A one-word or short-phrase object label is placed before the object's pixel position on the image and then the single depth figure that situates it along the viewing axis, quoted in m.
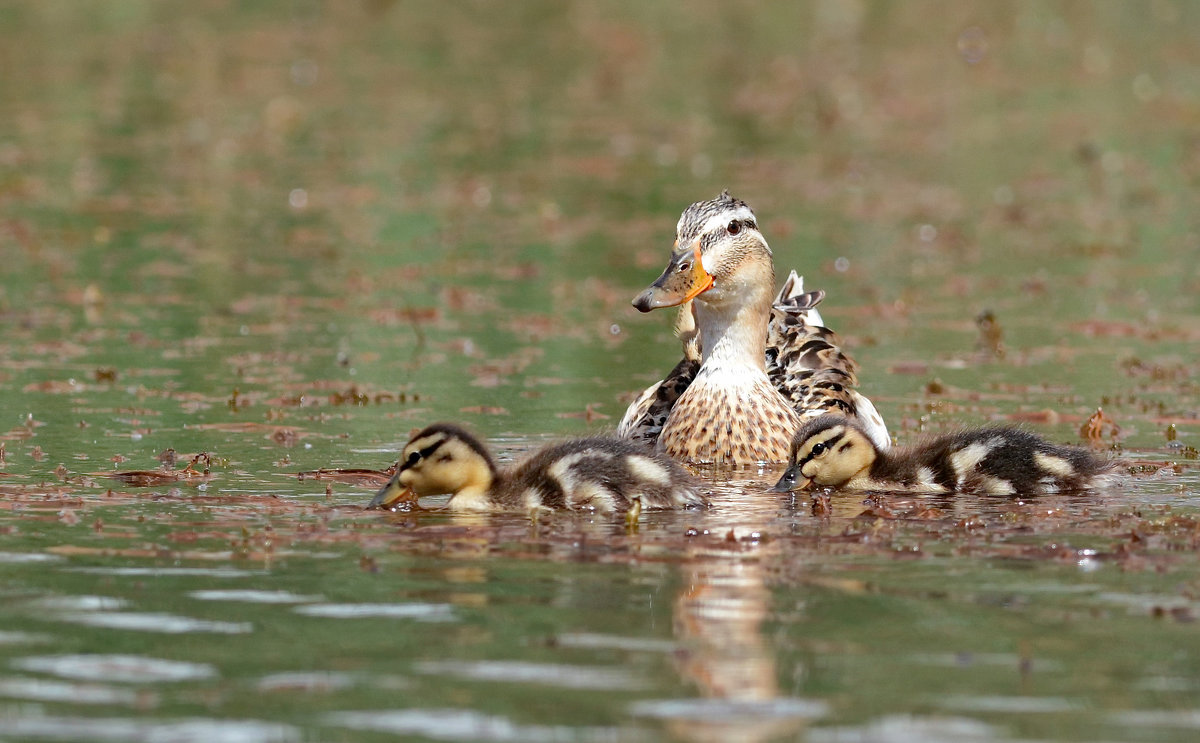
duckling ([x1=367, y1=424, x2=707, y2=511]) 17.11
